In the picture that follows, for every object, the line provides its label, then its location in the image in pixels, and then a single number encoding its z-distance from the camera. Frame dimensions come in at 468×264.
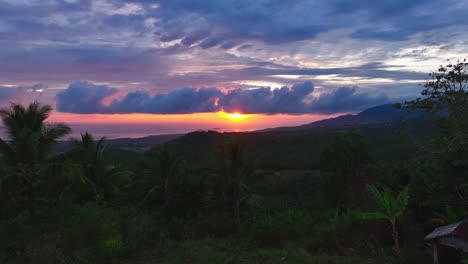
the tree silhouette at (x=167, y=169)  21.92
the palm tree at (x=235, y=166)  19.84
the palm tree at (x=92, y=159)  19.07
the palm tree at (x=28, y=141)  11.94
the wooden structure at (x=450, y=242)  7.07
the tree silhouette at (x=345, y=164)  25.53
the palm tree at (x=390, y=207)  9.80
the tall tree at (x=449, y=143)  8.57
